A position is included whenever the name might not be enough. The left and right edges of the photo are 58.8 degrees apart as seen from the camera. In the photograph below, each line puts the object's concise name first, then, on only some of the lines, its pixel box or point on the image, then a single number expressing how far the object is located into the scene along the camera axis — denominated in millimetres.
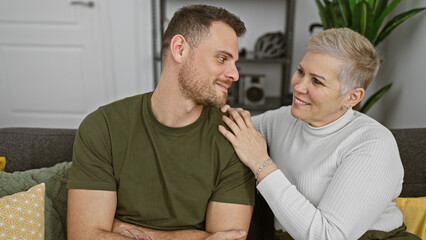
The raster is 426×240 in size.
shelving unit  3059
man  1232
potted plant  2195
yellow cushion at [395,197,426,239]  1410
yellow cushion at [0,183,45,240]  1124
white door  3387
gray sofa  1486
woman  1116
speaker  3172
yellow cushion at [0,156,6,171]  1441
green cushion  1277
